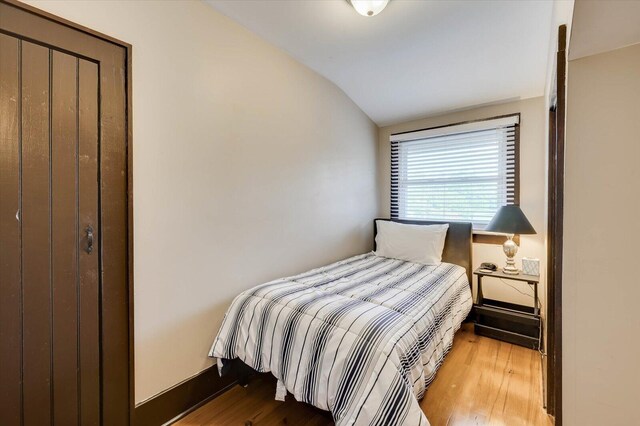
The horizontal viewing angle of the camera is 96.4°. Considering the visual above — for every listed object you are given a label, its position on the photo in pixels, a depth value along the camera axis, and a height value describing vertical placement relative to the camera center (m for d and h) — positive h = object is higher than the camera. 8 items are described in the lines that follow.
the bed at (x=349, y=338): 1.21 -0.67
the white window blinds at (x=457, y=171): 2.81 +0.43
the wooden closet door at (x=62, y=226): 1.13 -0.07
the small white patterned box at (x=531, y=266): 2.46 -0.48
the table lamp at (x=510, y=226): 2.35 -0.13
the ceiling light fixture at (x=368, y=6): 1.66 +1.21
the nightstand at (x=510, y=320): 2.34 -0.94
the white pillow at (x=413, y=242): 2.80 -0.32
